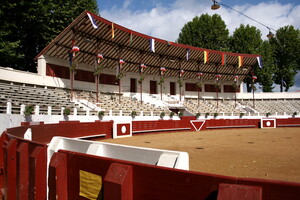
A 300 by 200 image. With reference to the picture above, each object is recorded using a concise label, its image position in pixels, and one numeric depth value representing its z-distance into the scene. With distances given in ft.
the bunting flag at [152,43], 93.05
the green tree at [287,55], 172.24
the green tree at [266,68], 160.86
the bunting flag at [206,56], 113.78
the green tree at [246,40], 160.38
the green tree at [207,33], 161.48
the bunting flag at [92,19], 68.06
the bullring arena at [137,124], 6.61
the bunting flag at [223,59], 117.66
